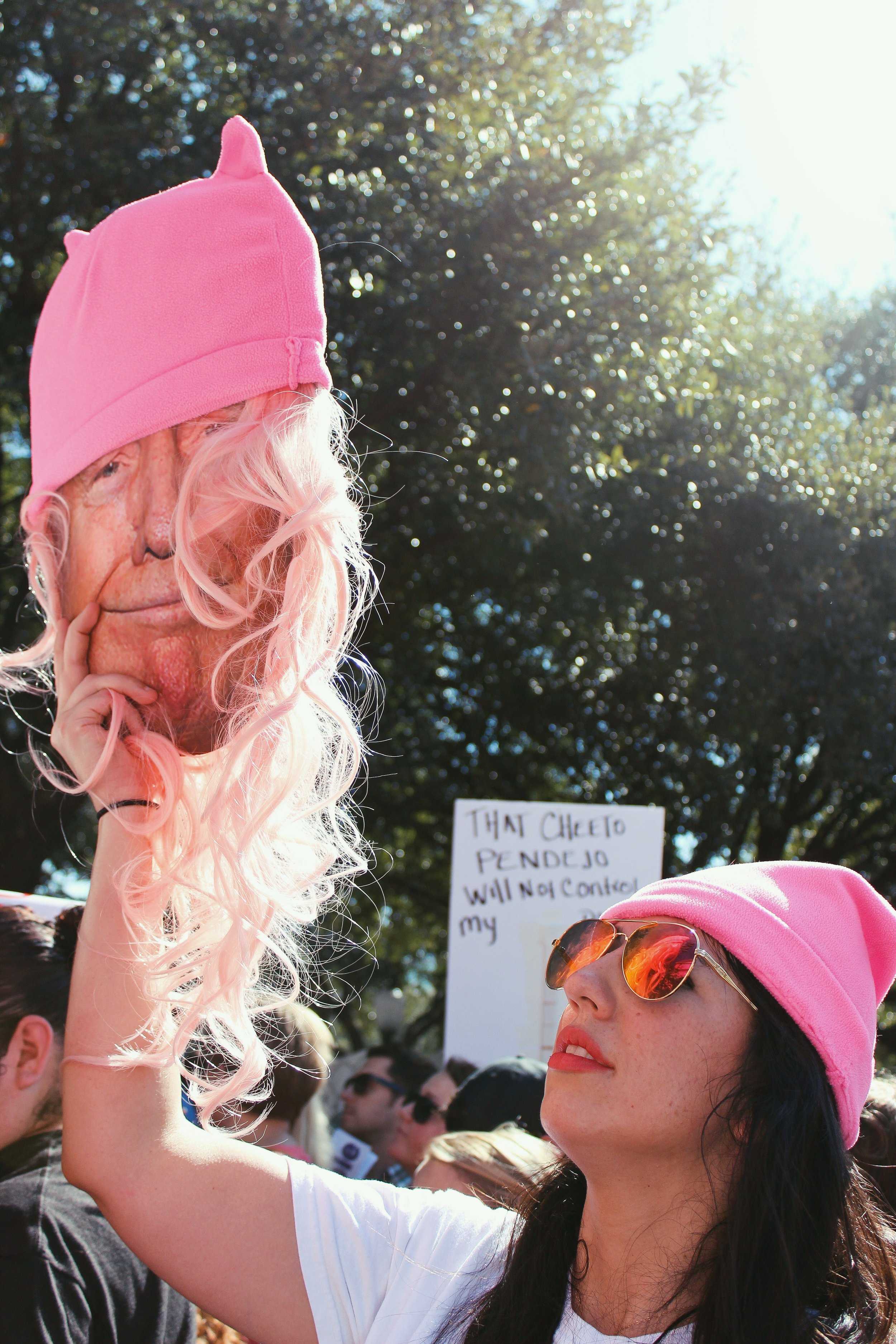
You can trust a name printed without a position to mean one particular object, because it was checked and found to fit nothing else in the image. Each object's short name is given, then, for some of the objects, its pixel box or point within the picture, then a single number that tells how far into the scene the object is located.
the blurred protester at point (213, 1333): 2.53
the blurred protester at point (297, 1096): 3.38
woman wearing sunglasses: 1.49
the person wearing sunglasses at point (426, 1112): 3.94
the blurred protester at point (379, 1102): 4.83
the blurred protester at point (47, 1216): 1.77
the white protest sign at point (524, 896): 4.01
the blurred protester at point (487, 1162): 2.50
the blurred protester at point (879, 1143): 2.25
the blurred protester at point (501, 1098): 3.13
